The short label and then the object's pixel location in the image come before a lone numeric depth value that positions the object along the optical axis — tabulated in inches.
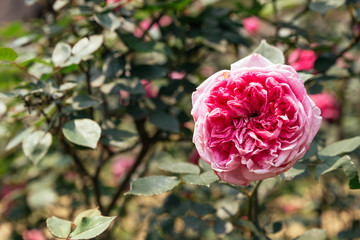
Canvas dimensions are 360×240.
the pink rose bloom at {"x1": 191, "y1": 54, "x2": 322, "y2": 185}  23.4
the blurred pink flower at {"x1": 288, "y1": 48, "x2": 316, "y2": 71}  45.9
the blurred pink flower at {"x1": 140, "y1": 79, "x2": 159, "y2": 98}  56.1
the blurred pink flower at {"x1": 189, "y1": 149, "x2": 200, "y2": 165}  54.9
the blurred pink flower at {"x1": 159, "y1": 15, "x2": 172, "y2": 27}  60.6
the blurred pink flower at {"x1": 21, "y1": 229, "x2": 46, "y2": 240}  52.7
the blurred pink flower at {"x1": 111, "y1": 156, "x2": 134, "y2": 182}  79.9
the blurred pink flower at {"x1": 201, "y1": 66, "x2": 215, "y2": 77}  63.8
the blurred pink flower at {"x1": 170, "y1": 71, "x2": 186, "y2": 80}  47.0
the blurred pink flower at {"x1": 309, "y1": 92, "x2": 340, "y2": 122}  67.7
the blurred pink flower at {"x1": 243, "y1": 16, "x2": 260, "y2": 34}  78.5
